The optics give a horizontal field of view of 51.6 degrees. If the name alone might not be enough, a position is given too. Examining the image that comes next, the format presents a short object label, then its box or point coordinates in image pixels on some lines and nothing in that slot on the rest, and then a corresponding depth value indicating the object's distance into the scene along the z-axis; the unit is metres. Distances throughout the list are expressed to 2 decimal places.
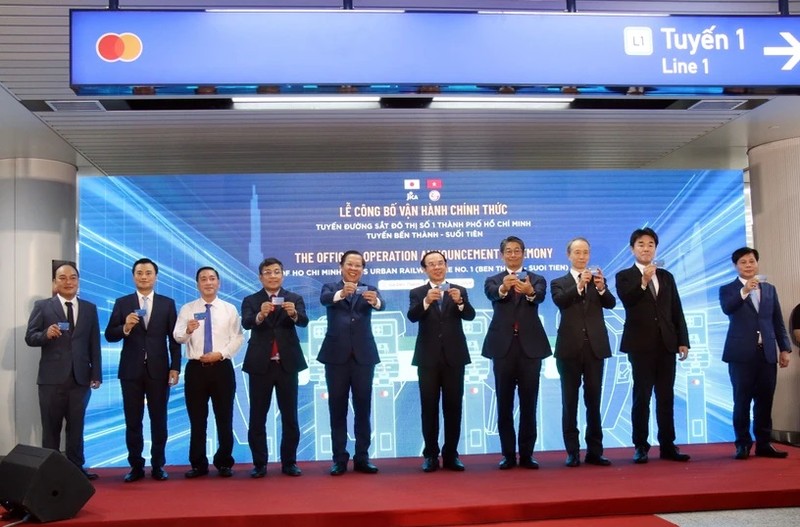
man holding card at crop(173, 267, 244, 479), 5.63
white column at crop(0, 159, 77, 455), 6.75
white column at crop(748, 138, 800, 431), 6.98
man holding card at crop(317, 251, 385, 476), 5.63
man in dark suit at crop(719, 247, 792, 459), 5.80
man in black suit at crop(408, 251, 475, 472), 5.64
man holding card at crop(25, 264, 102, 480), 5.55
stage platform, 4.27
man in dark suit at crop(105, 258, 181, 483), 5.59
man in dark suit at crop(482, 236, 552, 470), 5.65
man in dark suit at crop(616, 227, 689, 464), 5.68
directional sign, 3.58
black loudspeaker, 4.14
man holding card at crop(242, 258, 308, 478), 5.60
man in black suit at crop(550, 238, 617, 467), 5.62
